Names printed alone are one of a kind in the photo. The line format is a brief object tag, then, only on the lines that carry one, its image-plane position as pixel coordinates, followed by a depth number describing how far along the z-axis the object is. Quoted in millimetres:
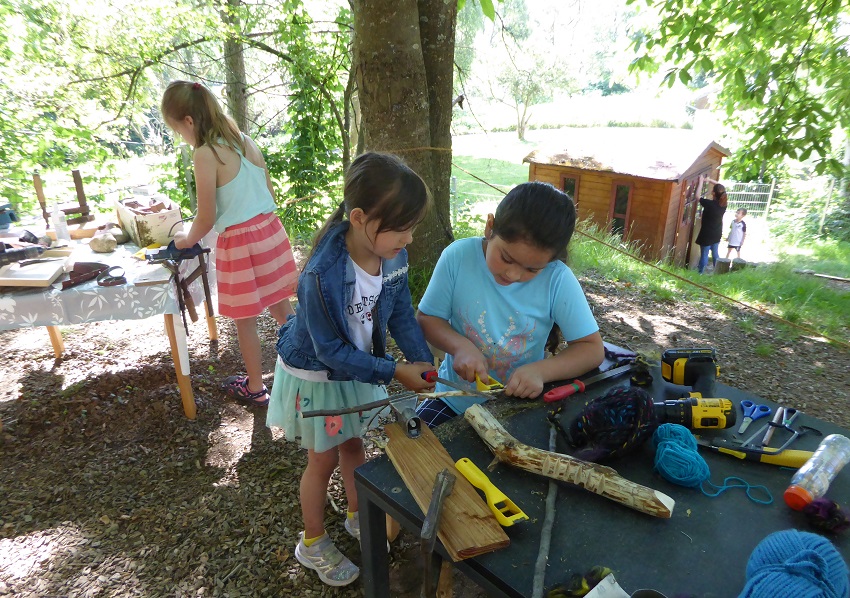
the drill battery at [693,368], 1612
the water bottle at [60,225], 3010
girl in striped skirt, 2588
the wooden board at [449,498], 1009
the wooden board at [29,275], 2404
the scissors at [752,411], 1481
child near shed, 11367
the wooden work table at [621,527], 983
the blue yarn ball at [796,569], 796
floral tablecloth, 2441
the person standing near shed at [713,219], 9930
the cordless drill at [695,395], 1403
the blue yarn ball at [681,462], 1202
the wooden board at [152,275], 2543
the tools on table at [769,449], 1282
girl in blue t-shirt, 1585
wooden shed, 9695
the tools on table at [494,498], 1082
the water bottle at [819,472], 1133
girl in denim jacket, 1477
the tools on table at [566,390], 1565
